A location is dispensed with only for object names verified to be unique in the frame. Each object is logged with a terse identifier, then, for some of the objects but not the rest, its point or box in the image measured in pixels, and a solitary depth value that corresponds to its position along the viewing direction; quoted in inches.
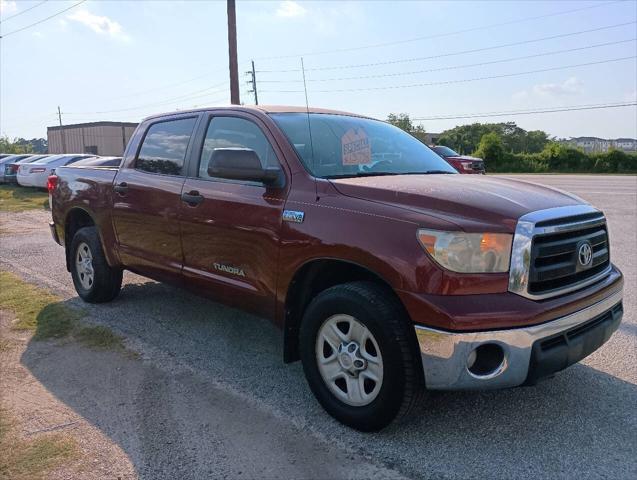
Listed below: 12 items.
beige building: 2578.7
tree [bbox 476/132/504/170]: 1918.1
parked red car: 621.8
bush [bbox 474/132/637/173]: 1641.2
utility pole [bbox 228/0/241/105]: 692.1
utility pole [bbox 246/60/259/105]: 1372.3
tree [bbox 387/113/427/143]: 3299.7
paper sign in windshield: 148.3
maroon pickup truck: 108.1
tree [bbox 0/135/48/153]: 2903.1
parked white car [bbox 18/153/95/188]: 796.0
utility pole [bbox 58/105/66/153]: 2723.9
